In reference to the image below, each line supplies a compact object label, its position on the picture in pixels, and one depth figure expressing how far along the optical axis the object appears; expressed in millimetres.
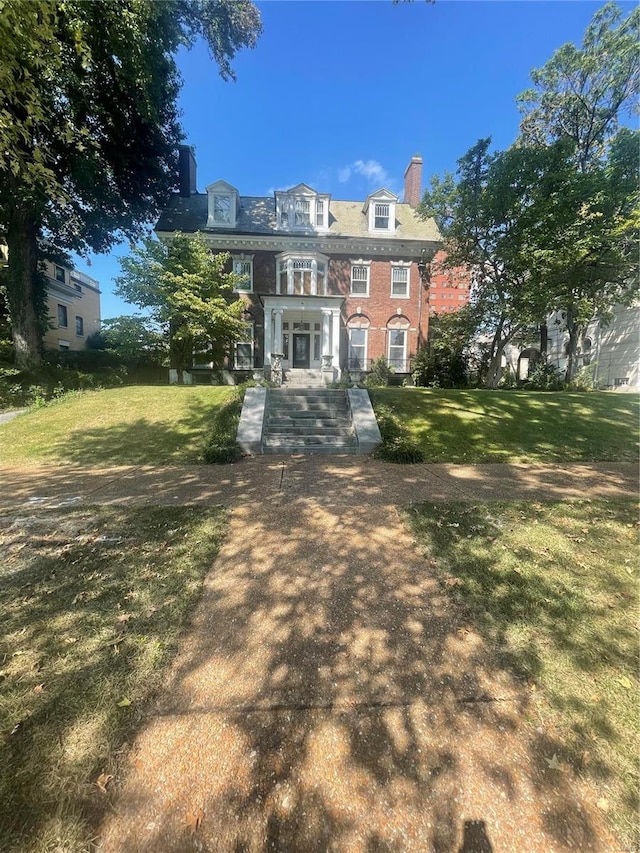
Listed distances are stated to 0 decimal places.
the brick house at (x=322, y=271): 19391
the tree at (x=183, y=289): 15633
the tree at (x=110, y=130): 11805
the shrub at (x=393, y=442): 7496
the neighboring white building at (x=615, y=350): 21344
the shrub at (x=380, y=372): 18953
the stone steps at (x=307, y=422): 8406
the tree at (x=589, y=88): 18016
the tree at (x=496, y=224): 15430
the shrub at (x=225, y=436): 7355
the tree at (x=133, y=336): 16344
